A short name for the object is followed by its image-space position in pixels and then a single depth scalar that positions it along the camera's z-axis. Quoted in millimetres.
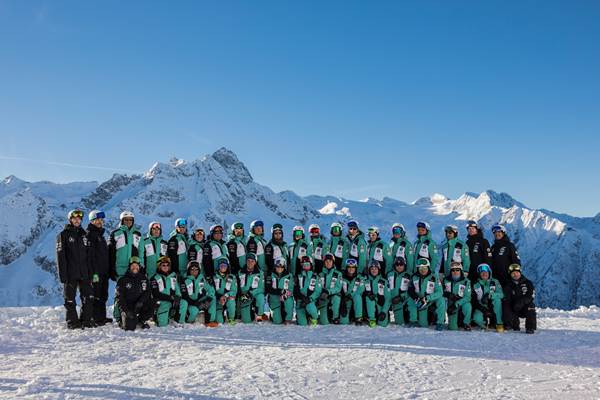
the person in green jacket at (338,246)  14867
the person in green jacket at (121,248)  12980
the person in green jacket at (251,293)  13383
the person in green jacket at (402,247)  14422
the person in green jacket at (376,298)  13047
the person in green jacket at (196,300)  12680
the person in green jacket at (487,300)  12789
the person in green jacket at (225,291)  13055
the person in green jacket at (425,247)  14219
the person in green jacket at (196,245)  14109
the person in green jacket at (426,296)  12828
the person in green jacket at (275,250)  14625
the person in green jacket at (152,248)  13477
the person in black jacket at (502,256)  14227
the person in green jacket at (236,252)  14672
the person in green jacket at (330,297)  13375
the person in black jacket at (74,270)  11680
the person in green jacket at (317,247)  14843
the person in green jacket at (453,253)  14031
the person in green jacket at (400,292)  13211
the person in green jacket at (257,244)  14609
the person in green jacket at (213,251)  14336
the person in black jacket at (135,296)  11711
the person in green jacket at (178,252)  14039
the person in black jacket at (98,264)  12344
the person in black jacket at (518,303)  12386
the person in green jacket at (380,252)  14570
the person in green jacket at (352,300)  13227
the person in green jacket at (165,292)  12275
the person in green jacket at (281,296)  13383
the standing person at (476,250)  14359
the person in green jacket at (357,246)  14656
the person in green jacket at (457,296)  12695
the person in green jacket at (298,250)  14820
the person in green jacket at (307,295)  13242
